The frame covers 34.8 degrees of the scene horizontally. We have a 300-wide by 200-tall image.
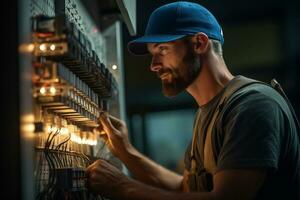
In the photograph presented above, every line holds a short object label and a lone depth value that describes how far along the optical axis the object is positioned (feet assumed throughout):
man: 5.41
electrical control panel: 4.79
